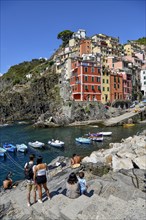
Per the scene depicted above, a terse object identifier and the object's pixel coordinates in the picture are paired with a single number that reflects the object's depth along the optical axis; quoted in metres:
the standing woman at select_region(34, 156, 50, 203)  8.90
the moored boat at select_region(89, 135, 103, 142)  37.96
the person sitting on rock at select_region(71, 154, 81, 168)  17.22
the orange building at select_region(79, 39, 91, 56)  86.64
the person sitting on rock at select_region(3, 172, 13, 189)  15.17
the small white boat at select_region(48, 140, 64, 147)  34.78
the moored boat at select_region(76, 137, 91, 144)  36.62
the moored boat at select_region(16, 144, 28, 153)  32.25
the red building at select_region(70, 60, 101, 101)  64.06
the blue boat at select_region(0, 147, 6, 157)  30.24
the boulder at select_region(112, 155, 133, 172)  14.07
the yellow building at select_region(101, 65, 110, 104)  67.56
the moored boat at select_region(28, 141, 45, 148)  34.78
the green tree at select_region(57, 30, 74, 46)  112.13
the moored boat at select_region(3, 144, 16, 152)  32.59
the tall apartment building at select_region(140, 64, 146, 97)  88.00
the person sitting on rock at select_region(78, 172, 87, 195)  9.92
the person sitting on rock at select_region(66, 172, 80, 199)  9.15
